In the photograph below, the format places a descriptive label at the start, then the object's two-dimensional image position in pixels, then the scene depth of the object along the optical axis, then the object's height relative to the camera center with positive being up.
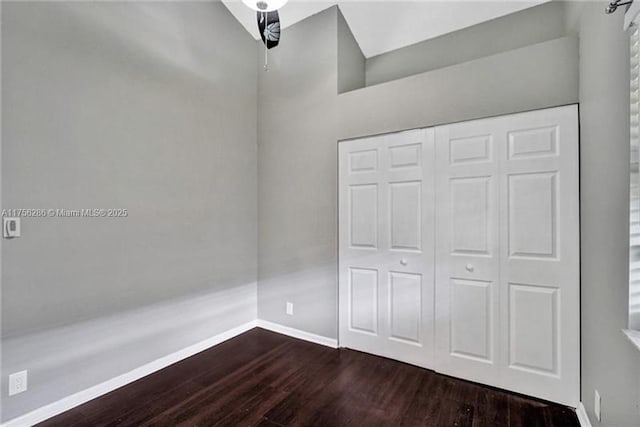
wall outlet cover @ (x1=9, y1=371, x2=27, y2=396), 1.87 -1.04
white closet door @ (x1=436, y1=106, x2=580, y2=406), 2.05 -0.32
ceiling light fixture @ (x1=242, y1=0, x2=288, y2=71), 1.88 +1.42
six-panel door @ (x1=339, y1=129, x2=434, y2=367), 2.55 -0.31
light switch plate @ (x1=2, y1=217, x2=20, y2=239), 1.84 -0.09
